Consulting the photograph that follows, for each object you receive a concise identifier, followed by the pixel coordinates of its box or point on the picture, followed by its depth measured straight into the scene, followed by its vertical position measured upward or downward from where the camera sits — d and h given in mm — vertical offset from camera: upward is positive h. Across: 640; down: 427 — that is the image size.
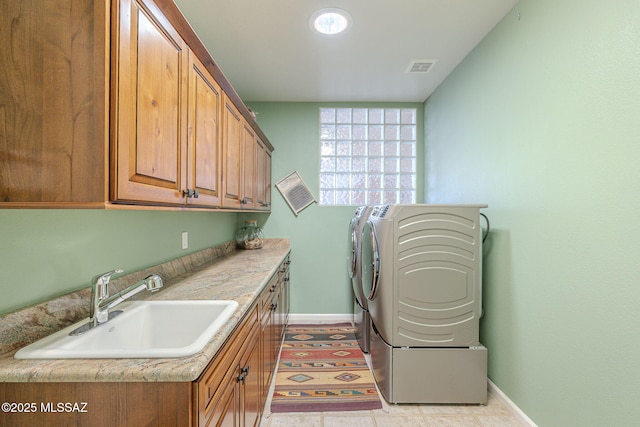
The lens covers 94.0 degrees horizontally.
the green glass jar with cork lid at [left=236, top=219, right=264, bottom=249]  3273 -244
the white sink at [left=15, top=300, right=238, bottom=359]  860 -420
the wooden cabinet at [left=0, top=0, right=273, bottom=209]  819 +308
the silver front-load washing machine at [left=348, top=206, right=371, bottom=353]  2644 -604
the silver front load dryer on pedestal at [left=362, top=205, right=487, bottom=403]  1980 -593
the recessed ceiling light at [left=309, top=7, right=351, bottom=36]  1914 +1300
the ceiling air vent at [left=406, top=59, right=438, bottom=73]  2535 +1314
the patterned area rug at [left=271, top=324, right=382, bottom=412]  2043 -1287
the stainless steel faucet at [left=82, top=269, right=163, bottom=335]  1055 -317
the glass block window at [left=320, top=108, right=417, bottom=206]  3588 +710
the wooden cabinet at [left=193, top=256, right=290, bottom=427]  928 -665
